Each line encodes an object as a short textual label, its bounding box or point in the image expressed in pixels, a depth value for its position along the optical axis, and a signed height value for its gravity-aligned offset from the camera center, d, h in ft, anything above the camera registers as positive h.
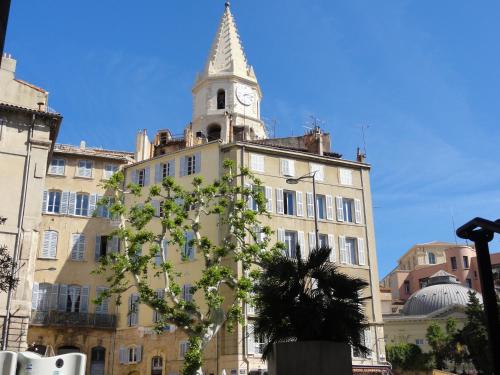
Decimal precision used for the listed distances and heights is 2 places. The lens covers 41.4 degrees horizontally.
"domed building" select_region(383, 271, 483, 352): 245.04 +31.86
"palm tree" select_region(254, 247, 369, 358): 42.27 +6.10
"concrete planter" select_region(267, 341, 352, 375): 39.81 +2.37
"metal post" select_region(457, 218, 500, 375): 21.33 +4.11
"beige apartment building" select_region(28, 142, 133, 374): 129.59 +27.93
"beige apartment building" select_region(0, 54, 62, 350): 98.89 +35.36
